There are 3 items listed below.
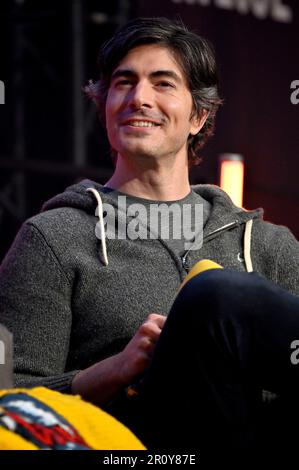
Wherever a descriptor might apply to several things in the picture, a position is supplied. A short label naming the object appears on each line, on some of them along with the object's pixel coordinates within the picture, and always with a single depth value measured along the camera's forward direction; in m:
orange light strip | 8.57
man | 5.01
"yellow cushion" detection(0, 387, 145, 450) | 3.38
